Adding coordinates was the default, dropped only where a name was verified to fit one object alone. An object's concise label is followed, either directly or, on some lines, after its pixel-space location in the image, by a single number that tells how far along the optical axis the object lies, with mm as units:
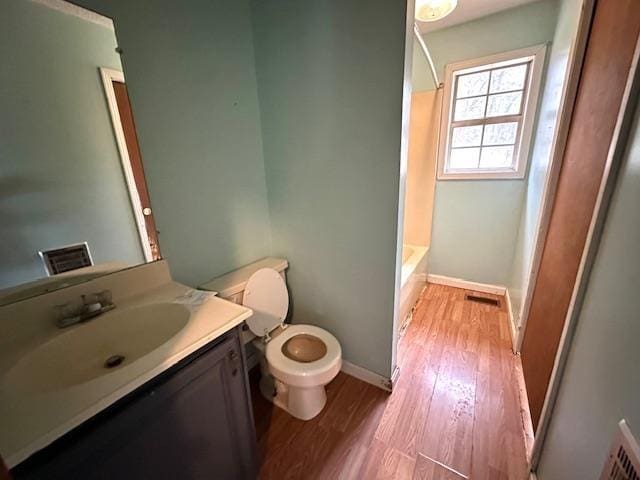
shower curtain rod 1771
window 2281
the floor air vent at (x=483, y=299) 2543
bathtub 2076
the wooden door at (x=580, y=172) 915
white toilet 1296
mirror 815
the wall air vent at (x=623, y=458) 542
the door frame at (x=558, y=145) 1229
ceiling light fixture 1479
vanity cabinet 577
